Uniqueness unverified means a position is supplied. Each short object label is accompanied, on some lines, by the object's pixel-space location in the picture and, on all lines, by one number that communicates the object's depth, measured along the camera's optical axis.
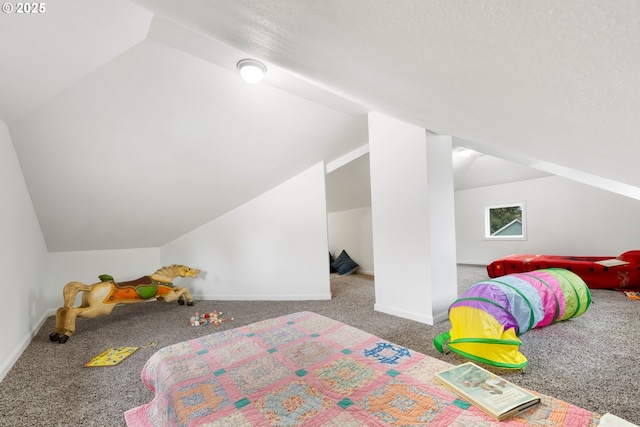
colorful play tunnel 1.79
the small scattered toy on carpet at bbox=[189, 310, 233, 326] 3.12
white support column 2.73
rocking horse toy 2.81
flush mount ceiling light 2.20
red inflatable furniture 3.53
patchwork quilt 0.95
